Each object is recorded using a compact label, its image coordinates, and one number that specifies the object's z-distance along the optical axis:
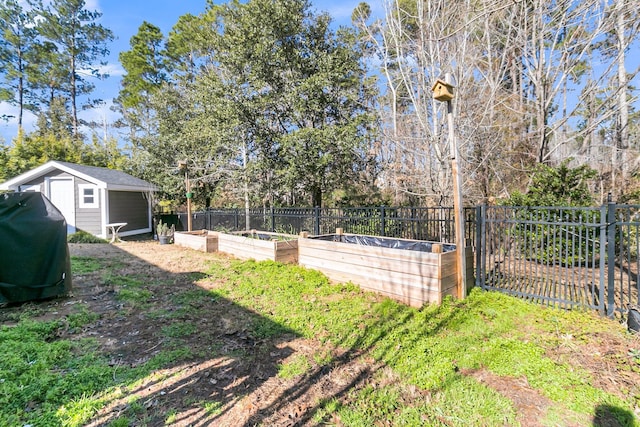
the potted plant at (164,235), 11.09
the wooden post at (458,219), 4.16
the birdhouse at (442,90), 4.10
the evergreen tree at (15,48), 18.98
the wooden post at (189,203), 10.03
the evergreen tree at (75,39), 19.84
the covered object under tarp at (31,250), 4.15
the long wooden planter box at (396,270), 3.95
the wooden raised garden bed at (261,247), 6.41
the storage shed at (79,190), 11.60
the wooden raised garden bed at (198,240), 8.38
